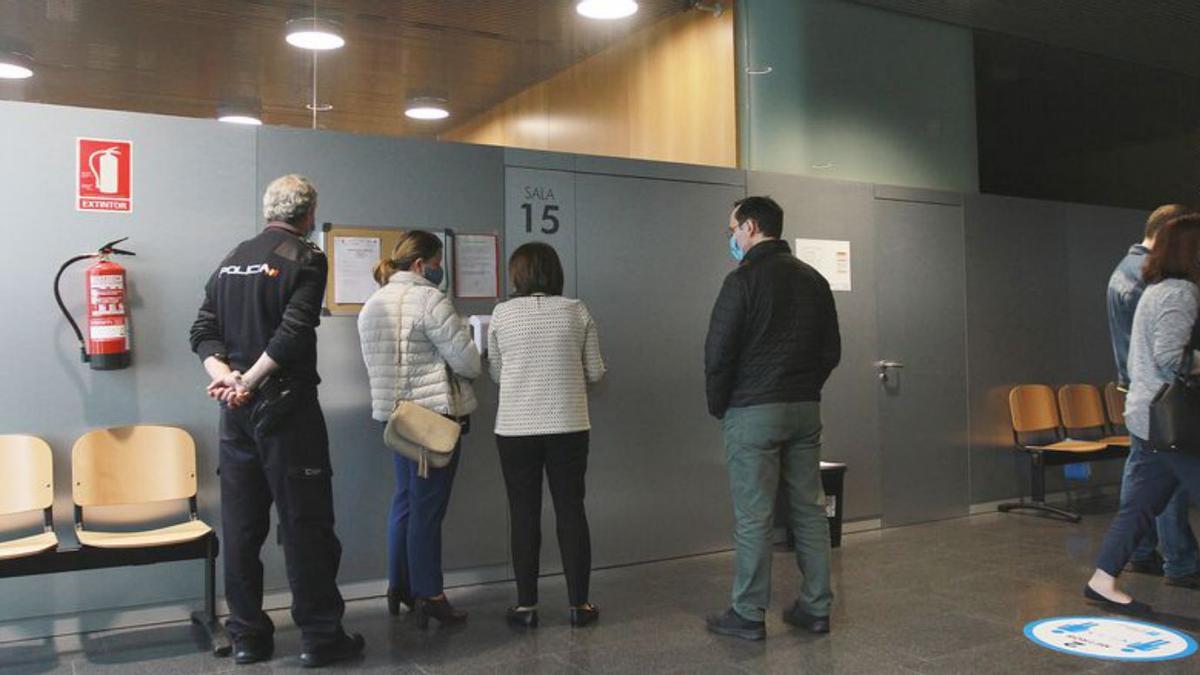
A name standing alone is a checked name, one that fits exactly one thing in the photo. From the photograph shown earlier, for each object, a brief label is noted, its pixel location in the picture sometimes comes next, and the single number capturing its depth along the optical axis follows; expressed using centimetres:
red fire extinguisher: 363
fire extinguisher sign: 374
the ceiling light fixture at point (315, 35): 475
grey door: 582
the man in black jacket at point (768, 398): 342
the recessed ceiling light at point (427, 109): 479
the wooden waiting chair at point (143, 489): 337
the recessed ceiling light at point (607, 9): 539
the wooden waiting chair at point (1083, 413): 648
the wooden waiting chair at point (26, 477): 349
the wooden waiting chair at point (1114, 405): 684
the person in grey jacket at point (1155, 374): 353
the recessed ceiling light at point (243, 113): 419
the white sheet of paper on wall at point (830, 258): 555
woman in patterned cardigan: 356
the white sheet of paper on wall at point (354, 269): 421
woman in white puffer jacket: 366
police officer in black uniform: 316
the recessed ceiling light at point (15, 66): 396
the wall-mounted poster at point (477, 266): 447
